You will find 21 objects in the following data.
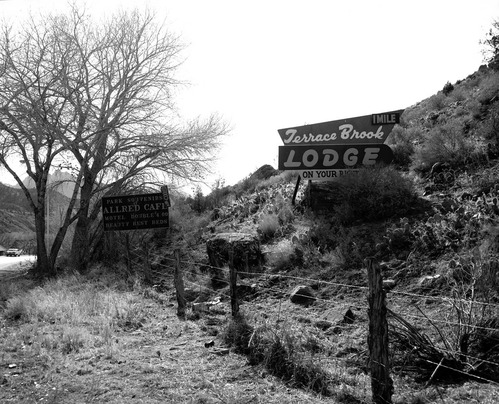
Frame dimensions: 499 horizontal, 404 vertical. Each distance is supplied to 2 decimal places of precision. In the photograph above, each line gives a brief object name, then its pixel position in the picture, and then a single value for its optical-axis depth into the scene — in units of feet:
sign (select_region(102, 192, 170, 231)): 66.03
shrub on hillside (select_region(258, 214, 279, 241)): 58.03
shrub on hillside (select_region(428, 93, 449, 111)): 77.06
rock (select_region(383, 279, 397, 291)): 33.09
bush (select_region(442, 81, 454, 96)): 85.20
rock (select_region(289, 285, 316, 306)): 35.19
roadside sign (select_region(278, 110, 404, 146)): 61.16
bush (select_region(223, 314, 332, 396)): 21.87
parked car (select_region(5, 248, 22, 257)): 237.86
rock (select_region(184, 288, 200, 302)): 46.52
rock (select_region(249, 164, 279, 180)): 106.01
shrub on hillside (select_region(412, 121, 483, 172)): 49.55
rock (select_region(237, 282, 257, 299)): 41.08
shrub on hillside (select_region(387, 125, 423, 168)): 61.11
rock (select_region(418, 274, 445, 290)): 30.66
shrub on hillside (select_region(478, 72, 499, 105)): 61.11
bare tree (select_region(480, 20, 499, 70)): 72.74
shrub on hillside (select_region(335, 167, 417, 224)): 46.96
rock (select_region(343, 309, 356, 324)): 29.30
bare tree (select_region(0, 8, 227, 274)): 72.28
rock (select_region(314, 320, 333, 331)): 29.67
